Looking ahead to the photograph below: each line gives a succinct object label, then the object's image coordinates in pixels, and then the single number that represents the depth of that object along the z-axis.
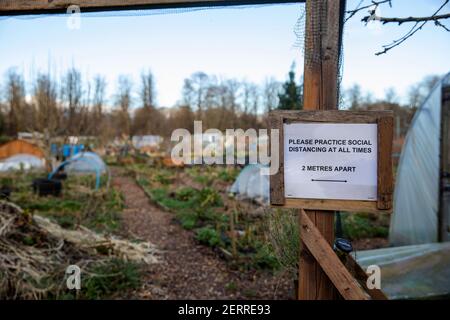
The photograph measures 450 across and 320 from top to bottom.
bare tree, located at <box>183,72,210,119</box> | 21.55
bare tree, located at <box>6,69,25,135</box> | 23.70
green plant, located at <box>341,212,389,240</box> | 6.95
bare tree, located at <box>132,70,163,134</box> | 29.88
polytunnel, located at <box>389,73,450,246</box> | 5.48
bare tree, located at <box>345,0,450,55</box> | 1.95
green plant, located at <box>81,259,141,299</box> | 4.15
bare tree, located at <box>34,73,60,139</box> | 16.45
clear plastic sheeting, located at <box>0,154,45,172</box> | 16.86
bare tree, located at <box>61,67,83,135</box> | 18.27
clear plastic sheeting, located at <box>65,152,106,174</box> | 14.36
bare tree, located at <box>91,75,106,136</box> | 22.33
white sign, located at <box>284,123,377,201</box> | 1.67
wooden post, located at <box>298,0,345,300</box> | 1.73
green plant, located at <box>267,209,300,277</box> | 2.13
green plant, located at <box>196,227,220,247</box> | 6.16
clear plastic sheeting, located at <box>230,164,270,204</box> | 9.23
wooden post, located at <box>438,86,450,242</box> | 5.37
